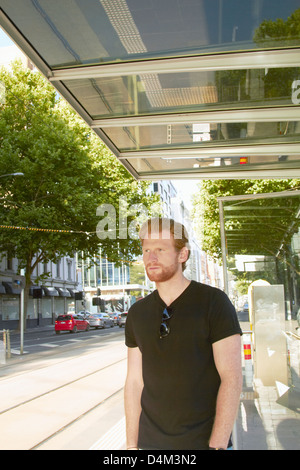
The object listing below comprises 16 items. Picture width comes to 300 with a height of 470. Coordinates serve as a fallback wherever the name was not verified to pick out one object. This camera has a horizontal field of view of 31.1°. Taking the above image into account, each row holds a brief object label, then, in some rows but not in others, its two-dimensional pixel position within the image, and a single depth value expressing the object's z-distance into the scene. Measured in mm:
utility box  7465
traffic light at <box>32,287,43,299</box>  35625
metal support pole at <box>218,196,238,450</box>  7277
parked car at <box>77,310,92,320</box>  42294
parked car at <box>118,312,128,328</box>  46750
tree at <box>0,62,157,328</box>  30516
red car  37000
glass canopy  3828
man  2449
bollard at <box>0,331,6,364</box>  17184
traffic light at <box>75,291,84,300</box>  47281
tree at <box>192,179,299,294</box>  7051
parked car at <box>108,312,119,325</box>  51534
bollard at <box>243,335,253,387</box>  8159
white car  43875
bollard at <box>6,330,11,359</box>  18331
